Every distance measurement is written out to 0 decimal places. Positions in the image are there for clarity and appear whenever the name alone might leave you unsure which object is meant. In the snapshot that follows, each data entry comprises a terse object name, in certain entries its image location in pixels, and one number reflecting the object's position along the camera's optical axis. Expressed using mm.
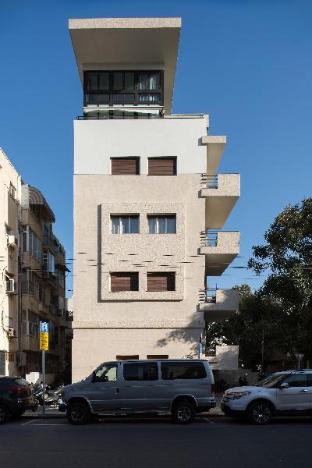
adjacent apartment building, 38250
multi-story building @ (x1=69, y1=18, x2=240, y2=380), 34719
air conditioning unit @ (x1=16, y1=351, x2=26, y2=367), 40250
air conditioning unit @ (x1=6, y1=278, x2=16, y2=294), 38594
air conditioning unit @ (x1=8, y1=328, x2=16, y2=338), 37875
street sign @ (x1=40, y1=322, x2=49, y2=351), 25969
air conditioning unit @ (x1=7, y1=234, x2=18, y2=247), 38562
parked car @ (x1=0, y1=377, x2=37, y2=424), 22672
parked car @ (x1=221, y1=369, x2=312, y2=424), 21109
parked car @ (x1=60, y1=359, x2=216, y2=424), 21500
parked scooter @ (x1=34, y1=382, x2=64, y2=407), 29766
